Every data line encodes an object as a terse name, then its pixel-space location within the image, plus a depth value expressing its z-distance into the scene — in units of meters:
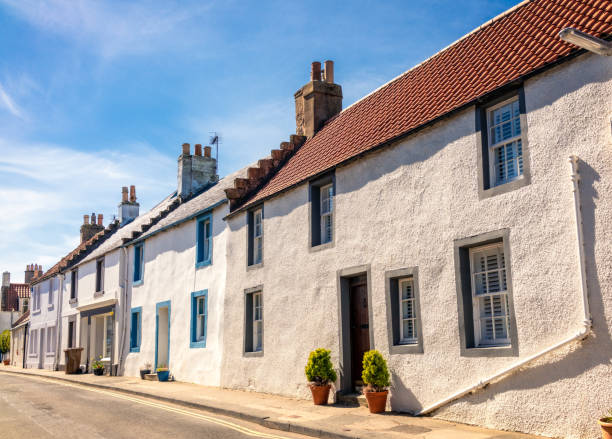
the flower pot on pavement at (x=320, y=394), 12.67
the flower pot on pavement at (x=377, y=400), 11.07
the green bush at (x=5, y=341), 56.16
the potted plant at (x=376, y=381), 11.09
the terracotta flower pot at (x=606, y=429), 6.95
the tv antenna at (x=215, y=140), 28.91
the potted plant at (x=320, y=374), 12.66
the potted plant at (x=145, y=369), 22.51
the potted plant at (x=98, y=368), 26.31
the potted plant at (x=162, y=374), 20.89
